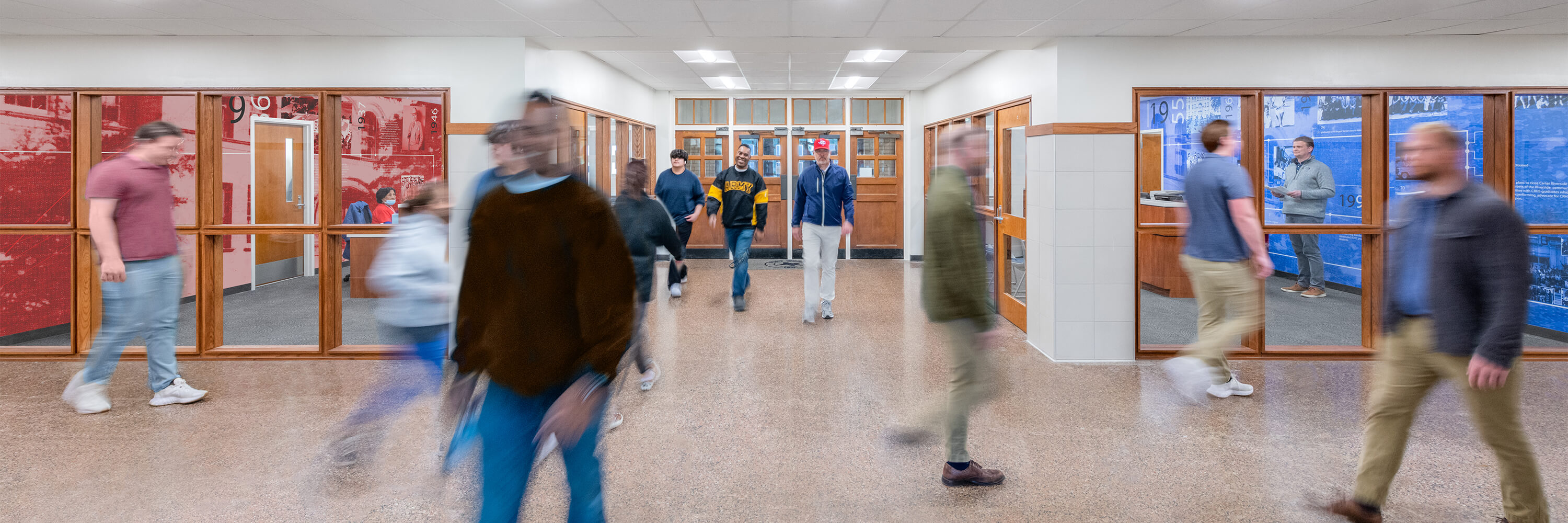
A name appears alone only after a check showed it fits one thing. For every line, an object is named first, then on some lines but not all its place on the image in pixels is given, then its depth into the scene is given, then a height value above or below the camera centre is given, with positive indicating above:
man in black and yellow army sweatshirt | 7.88 +0.45
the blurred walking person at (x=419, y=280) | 2.34 -0.08
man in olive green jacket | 2.96 -0.06
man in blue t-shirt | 3.90 +0.02
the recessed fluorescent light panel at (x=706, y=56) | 8.20 +1.97
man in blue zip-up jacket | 6.92 +0.29
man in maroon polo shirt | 4.09 +0.04
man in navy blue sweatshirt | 7.69 +0.55
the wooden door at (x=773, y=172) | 12.25 +1.20
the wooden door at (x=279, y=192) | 9.85 +0.75
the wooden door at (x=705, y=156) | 12.15 +1.41
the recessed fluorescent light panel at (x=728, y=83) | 10.39 +2.16
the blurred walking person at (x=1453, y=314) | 2.33 -0.18
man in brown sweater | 1.75 -0.11
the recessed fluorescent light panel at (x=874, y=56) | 8.09 +1.94
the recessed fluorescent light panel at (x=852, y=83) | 10.28 +2.14
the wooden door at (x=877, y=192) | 12.09 +0.88
